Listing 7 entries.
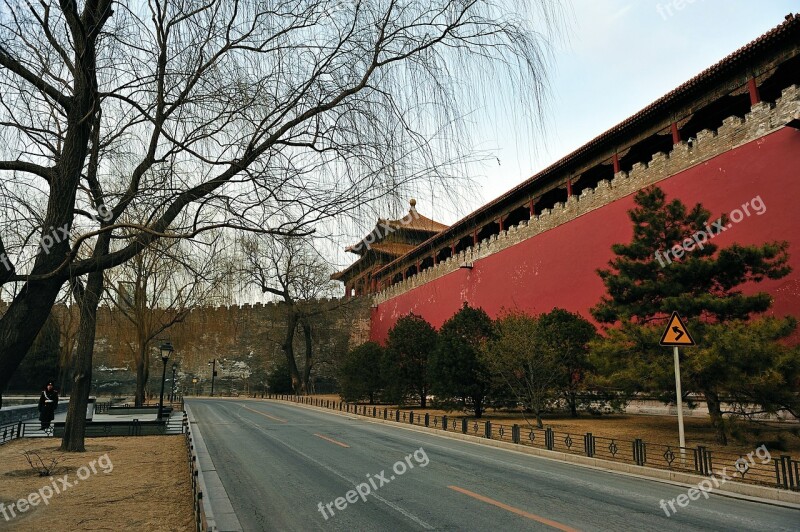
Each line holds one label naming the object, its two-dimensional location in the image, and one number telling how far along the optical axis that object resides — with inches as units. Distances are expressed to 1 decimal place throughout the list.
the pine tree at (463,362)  878.4
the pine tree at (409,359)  1138.7
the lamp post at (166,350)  808.9
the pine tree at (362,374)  1336.1
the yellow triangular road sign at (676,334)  412.5
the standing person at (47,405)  652.1
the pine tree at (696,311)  436.8
